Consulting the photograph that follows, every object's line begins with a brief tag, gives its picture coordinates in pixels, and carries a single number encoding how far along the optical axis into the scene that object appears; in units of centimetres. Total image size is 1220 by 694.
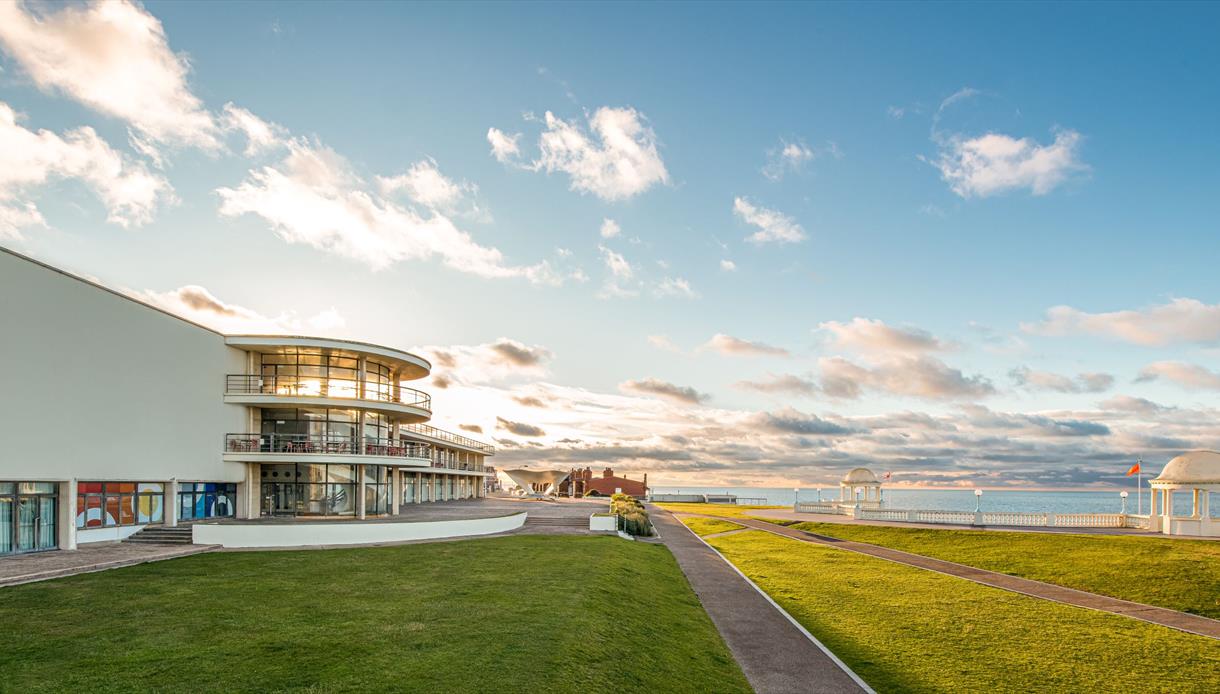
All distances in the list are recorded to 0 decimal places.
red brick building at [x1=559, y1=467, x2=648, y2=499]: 10038
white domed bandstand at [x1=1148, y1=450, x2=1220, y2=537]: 3584
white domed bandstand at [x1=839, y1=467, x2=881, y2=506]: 5547
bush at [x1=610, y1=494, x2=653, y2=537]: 3750
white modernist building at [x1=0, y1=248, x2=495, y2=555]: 2288
